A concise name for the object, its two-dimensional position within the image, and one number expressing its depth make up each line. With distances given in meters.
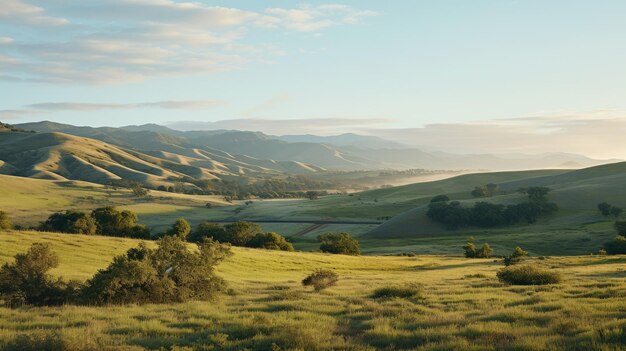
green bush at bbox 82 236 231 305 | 25.03
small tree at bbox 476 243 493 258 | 83.69
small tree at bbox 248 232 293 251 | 82.31
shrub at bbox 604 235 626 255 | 79.25
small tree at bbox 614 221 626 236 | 94.18
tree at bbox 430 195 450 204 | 180.76
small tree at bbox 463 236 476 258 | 83.12
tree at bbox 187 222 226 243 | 87.69
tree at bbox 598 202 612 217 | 140.00
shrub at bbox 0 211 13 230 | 68.07
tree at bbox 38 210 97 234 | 76.62
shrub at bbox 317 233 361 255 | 88.62
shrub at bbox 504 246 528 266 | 54.71
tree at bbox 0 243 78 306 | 24.89
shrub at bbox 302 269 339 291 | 32.75
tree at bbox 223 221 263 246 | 85.06
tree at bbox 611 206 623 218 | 140.00
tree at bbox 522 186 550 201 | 164.88
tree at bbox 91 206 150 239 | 86.69
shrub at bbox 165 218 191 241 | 85.68
